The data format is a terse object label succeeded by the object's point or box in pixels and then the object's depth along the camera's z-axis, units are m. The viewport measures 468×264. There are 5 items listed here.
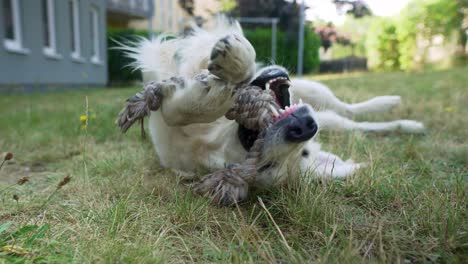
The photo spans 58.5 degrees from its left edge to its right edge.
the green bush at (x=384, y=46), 22.52
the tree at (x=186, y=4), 16.66
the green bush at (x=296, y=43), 14.31
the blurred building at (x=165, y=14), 26.20
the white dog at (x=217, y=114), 1.33
